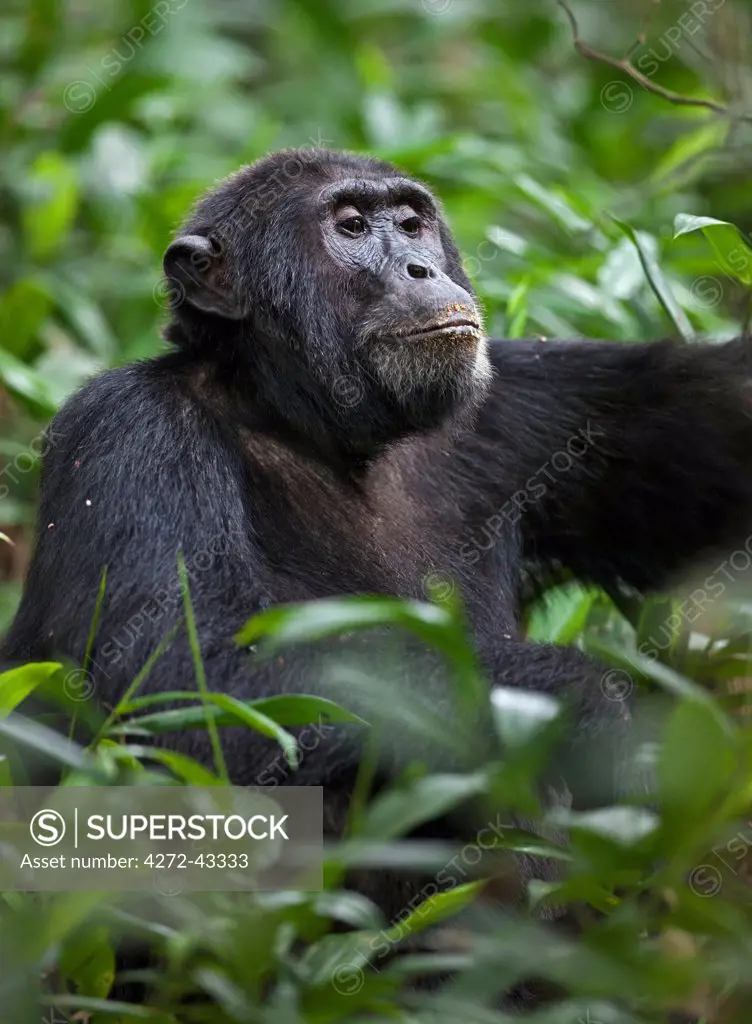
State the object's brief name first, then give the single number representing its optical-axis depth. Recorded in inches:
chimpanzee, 373.1
